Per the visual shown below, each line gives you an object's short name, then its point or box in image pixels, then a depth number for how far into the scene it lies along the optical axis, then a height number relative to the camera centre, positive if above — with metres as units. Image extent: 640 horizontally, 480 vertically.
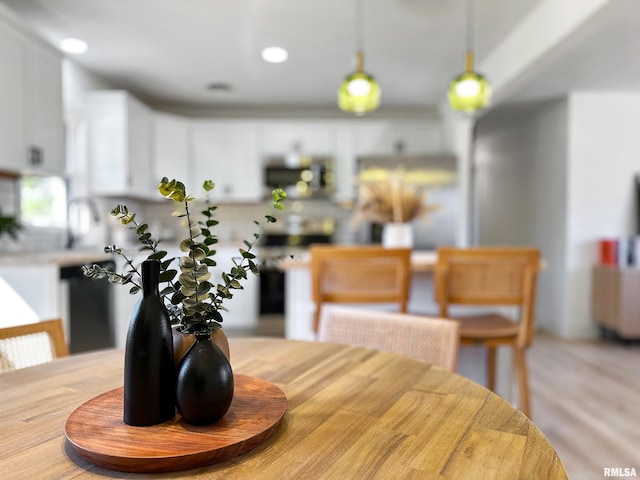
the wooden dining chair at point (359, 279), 1.99 -0.22
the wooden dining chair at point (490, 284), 1.93 -0.23
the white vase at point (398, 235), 2.51 -0.04
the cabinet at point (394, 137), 5.07 +1.00
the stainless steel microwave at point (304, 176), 4.94 +0.56
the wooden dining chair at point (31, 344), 1.13 -0.29
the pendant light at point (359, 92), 2.58 +0.76
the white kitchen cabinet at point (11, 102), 2.53 +0.71
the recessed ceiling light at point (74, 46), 3.45 +1.39
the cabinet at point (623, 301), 3.92 -0.61
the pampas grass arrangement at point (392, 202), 2.44 +0.14
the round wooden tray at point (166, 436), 0.61 -0.30
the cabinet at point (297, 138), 5.04 +0.98
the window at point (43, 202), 3.25 +0.20
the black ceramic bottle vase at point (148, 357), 0.69 -0.19
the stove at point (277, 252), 4.55 -0.24
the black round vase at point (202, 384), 0.69 -0.23
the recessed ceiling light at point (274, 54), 3.65 +1.40
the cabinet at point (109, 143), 4.03 +0.75
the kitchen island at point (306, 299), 2.40 -0.37
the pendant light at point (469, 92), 2.51 +0.74
